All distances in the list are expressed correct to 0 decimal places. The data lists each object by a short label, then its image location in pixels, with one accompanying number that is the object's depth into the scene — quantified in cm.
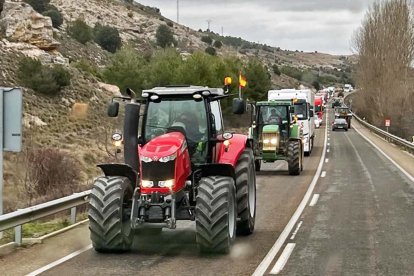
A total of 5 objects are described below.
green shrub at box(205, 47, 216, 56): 10688
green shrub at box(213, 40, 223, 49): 13411
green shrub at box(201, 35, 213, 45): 13805
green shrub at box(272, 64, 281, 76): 14512
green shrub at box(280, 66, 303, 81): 17200
